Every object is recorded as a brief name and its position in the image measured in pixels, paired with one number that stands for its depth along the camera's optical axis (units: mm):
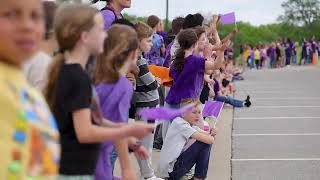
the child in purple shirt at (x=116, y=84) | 6606
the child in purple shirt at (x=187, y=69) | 11523
